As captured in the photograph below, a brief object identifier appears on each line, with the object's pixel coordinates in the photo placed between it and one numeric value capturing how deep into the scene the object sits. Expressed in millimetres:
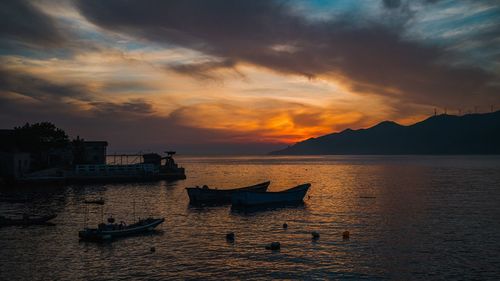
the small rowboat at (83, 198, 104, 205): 63538
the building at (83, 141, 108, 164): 122150
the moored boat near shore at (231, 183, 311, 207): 63688
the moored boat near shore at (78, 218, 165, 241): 38438
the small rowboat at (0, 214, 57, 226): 45562
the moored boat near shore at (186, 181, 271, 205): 69125
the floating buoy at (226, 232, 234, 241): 39319
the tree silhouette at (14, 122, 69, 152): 105125
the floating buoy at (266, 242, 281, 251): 35562
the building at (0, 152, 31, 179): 93125
